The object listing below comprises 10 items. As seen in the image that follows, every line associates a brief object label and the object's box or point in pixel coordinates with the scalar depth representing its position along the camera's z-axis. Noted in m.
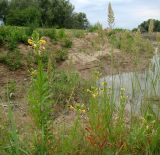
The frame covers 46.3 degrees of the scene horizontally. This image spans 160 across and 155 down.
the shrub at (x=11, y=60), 3.46
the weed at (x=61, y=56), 4.22
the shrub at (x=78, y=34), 6.08
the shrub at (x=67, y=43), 4.91
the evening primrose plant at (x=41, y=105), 1.28
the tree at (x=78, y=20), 16.28
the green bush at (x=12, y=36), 3.89
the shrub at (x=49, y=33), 4.97
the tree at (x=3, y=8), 19.72
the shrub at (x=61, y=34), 5.22
